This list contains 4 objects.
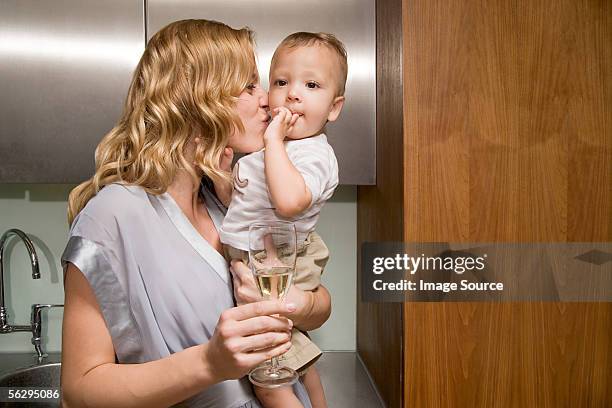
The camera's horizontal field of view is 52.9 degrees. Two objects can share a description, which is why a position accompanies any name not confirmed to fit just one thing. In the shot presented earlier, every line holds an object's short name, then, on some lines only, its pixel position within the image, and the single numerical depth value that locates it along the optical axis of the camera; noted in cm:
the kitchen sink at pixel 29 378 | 213
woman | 106
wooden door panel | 172
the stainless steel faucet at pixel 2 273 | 219
